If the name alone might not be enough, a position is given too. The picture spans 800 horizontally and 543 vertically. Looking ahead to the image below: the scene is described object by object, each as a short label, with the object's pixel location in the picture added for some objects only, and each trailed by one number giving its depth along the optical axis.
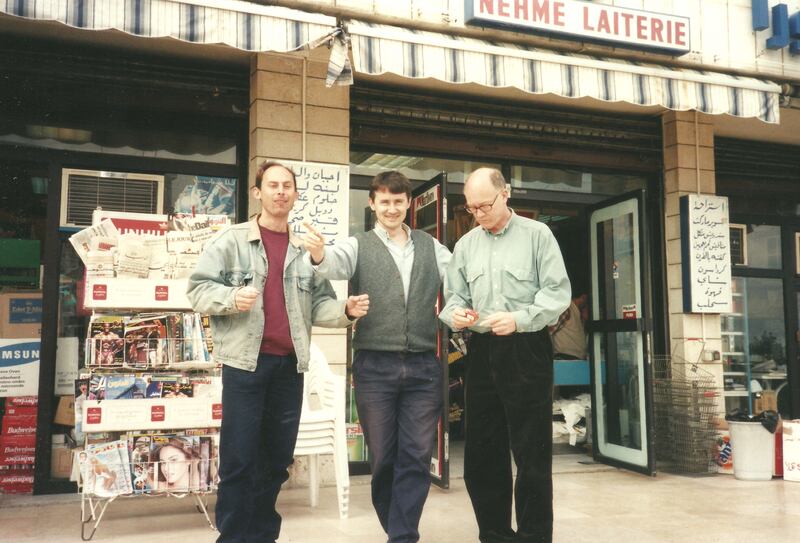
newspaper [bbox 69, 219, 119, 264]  3.99
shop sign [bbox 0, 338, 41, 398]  5.31
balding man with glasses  3.17
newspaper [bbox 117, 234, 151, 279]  4.02
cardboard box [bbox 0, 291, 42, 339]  5.42
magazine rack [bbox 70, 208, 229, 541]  3.86
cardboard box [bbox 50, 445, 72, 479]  5.14
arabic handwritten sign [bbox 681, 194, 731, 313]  6.54
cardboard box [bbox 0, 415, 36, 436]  5.23
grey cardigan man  3.23
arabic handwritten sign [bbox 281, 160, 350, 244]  5.36
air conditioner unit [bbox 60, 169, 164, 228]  5.27
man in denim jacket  3.01
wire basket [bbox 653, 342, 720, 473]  6.05
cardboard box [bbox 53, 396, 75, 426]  5.21
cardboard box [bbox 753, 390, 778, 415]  7.62
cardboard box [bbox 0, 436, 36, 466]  5.20
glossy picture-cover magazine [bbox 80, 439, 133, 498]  3.81
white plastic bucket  5.77
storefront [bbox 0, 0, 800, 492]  4.87
